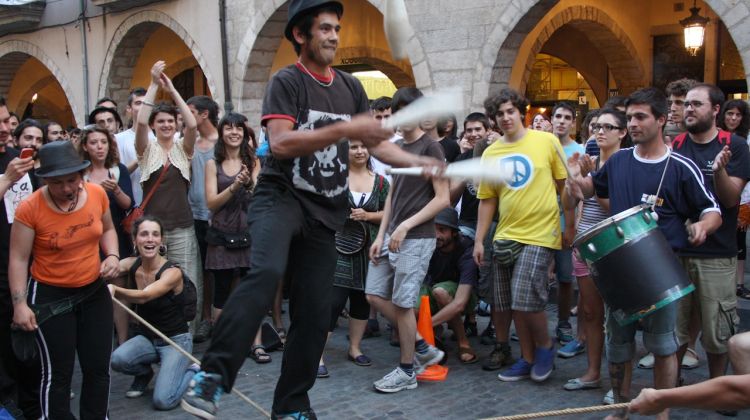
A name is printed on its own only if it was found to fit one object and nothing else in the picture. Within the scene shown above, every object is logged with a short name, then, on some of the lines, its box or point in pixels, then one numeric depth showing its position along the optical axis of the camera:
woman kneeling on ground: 5.32
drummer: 4.32
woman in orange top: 4.27
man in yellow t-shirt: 5.37
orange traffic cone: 5.92
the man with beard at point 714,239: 4.68
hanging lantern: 12.17
